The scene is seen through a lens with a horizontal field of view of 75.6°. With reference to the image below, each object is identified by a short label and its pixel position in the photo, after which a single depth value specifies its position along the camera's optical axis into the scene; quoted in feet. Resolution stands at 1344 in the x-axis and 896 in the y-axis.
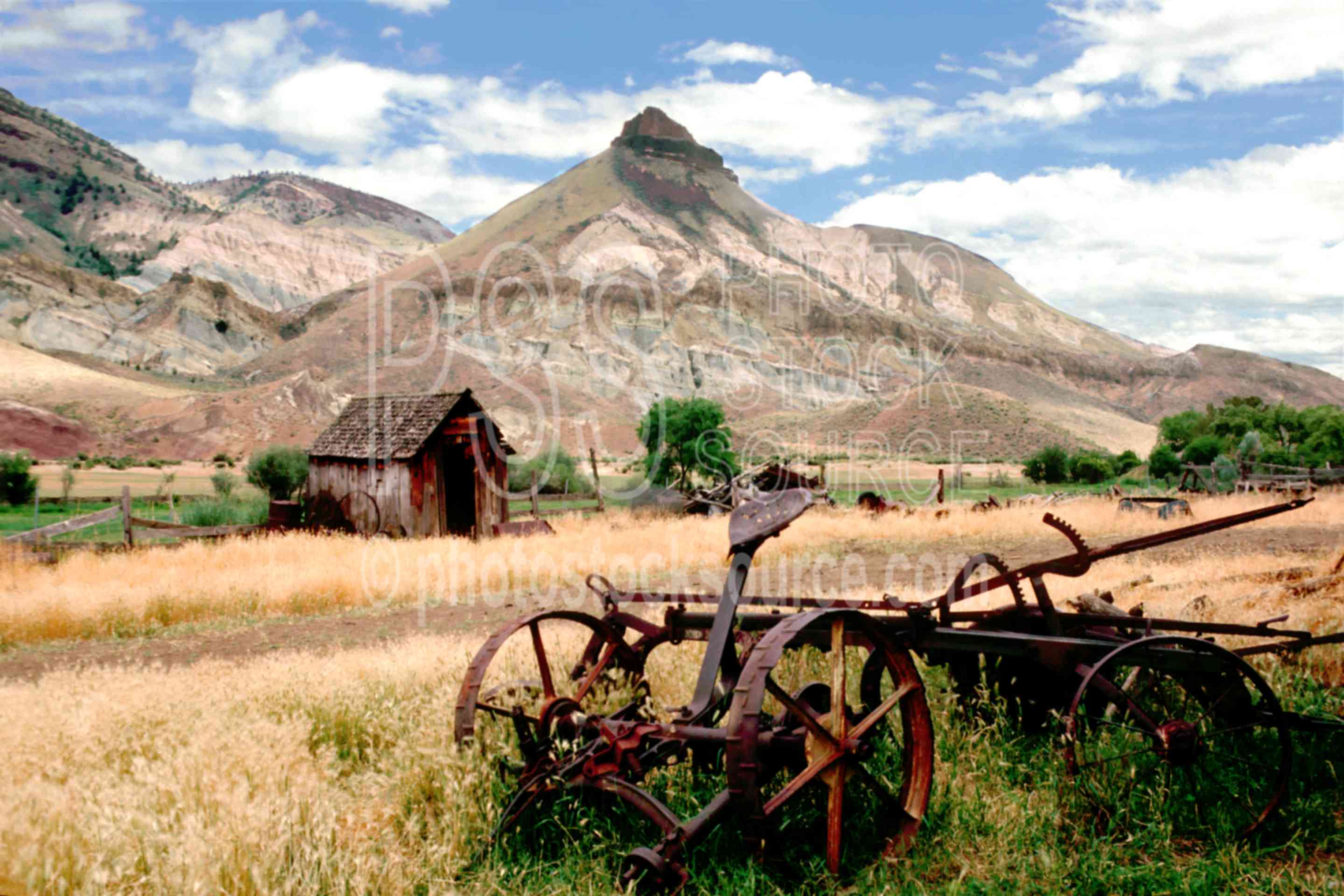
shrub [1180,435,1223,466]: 161.04
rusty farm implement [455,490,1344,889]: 12.70
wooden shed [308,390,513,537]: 67.67
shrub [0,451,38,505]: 102.01
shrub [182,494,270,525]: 81.25
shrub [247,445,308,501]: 109.60
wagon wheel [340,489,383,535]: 68.85
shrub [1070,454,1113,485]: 156.56
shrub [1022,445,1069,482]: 158.40
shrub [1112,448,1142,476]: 166.30
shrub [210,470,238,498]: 111.34
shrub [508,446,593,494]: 125.08
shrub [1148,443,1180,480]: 149.07
